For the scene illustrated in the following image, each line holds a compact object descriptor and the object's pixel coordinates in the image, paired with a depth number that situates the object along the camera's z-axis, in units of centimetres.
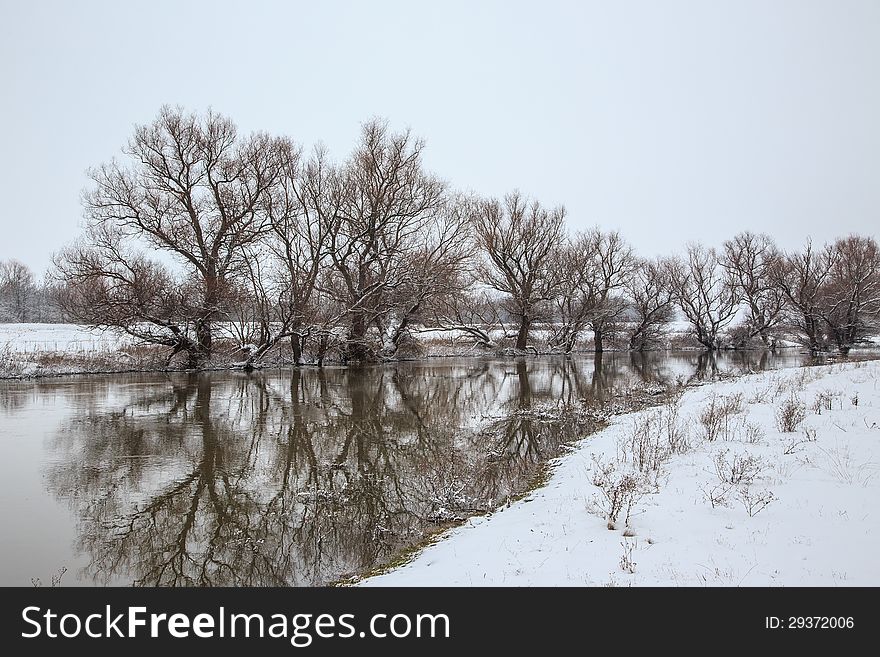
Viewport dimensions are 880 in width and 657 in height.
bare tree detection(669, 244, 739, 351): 5316
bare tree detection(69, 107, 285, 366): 2720
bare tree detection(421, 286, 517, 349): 3698
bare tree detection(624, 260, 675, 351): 5312
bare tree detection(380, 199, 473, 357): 3262
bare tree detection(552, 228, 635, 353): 4819
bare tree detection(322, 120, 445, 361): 3186
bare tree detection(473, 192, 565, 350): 4316
